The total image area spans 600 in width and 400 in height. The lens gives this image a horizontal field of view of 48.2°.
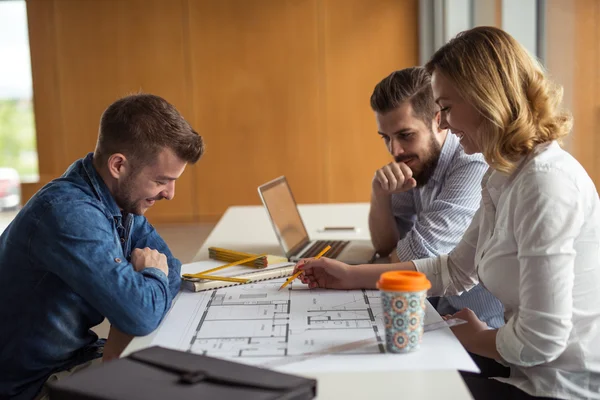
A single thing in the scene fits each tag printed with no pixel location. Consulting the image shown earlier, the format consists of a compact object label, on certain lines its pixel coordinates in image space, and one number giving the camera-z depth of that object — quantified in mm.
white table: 1000
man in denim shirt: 1361
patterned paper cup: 1084
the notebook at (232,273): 1623
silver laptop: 2086
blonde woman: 1198
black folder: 913
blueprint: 1117
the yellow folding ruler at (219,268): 1665
